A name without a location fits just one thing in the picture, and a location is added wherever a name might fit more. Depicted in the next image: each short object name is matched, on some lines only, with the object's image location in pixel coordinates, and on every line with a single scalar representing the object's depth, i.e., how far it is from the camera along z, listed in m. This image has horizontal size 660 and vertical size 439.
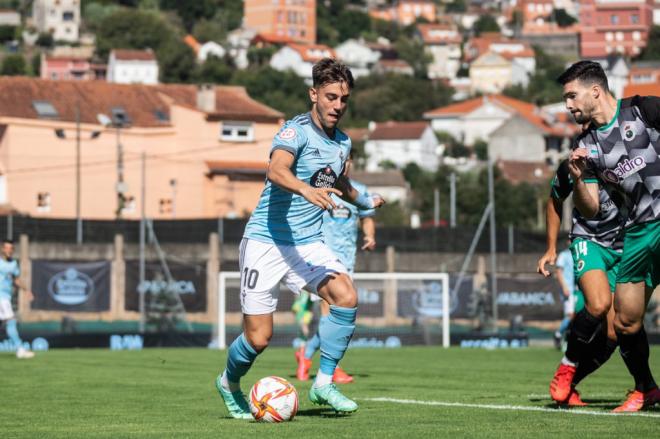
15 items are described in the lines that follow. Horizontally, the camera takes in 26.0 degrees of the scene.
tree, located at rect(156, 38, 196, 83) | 184.75
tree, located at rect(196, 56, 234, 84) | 182.88
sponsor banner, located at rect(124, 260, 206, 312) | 33.41
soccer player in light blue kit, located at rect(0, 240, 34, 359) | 22.94
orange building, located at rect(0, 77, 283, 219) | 77.25
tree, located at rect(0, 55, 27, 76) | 174.57
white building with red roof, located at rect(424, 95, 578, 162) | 153.00
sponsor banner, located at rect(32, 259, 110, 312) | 32.59
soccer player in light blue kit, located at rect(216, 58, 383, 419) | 9.98
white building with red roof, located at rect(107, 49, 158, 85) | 177.25
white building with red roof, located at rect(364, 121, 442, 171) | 152.12
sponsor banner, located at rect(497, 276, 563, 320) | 33.66
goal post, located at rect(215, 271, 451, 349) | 30.48
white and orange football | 9.88
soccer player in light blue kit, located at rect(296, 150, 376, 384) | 15.99
